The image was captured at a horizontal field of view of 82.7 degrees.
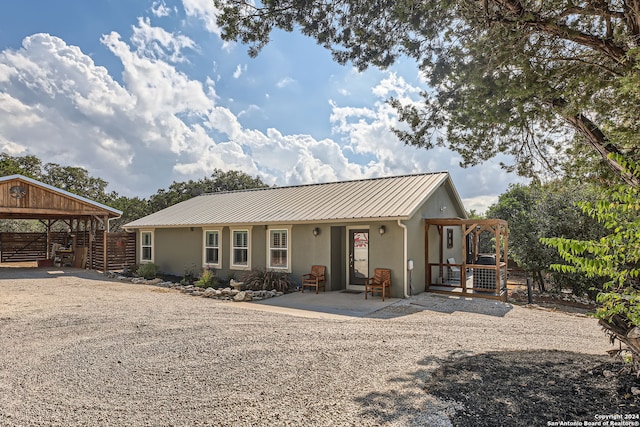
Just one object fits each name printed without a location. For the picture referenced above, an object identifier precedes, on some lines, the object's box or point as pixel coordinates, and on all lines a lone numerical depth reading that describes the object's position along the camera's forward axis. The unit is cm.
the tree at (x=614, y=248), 286
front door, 1182
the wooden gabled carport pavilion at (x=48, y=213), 1567
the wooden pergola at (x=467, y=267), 1064
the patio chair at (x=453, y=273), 1359
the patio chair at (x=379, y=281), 1045
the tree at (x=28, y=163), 3097
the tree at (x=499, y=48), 475
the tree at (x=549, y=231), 1190
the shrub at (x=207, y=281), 1258
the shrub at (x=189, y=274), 1447
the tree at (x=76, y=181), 3494
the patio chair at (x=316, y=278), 1154
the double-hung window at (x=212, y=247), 1441
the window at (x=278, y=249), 1263
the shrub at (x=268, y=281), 1164
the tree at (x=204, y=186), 3238
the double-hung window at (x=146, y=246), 1705
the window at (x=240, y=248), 1359
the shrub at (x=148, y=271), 1527
